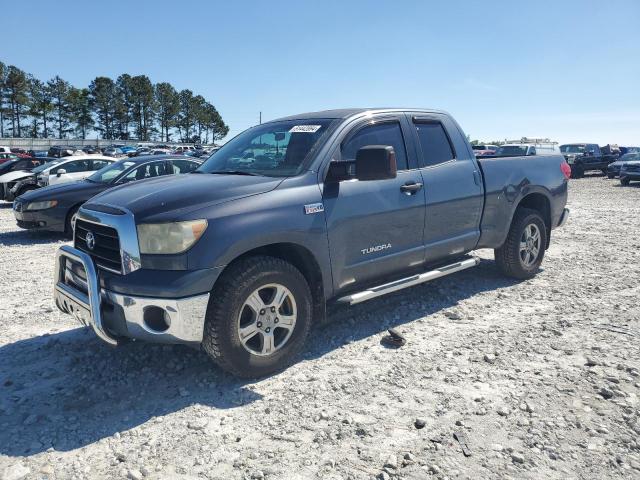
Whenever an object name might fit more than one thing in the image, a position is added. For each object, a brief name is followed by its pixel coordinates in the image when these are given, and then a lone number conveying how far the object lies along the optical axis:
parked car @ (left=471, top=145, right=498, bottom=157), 31.77
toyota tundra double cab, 3.21
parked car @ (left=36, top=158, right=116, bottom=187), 13.03
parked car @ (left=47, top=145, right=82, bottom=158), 36.21
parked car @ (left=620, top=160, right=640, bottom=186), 21.31
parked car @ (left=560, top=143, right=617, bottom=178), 27.56
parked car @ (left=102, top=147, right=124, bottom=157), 47.31
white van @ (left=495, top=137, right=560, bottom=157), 20.33
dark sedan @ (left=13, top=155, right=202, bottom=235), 9.24
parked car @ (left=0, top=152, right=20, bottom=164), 30.53
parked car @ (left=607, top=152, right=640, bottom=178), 23.89
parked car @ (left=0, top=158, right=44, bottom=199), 16.50
